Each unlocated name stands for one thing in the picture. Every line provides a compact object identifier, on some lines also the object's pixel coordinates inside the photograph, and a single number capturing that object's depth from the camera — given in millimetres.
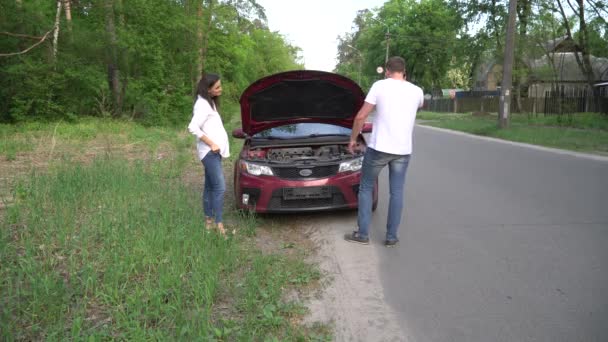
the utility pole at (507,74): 19266
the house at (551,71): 26234
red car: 5727
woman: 4953
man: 4730
